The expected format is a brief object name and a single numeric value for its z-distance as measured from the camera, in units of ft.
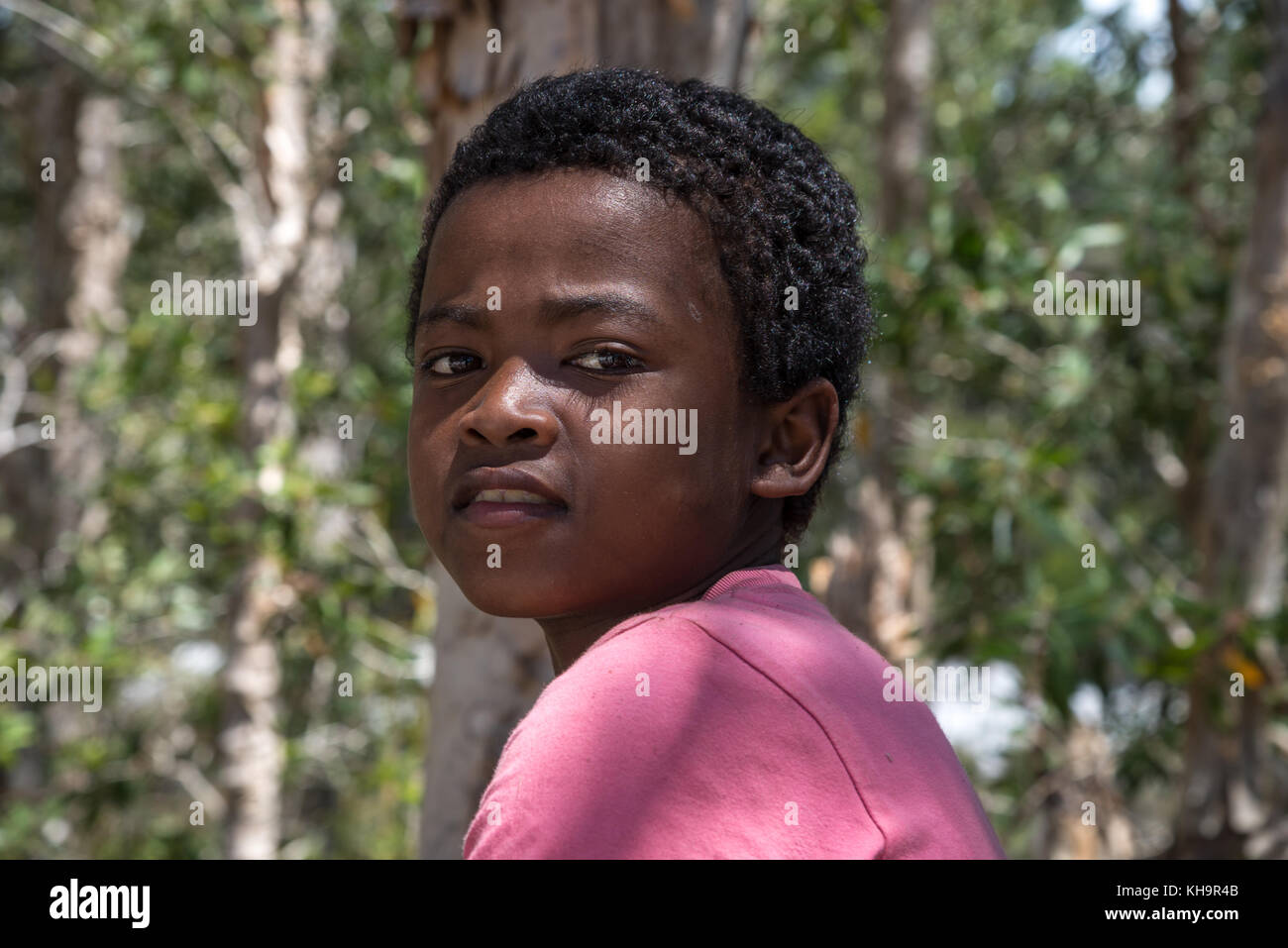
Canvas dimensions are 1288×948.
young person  3.76
